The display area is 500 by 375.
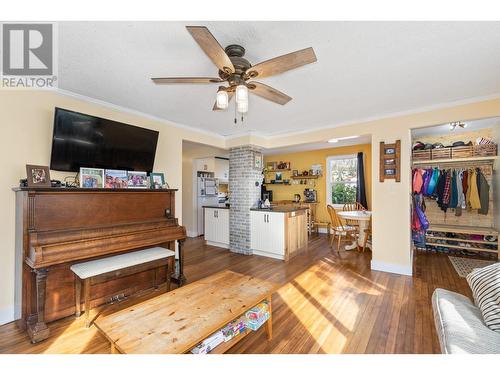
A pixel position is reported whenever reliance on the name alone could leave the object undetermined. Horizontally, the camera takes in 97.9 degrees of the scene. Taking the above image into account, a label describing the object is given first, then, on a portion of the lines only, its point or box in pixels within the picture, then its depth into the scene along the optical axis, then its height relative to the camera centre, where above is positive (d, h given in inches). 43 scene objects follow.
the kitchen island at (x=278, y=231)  151.3 -30.4
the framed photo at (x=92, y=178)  93.7 +5.1
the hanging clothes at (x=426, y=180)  157.8 +7.2
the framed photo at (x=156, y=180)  118.4 +5.2
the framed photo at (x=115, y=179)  101.2 +4.9
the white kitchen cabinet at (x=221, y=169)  236.8 +23.2
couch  40.5 -29.0
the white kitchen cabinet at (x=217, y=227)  181.6 -31.8
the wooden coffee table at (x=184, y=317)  46.1 -32.4
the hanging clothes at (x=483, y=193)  145.3 -2.0
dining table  153.9 -22.4
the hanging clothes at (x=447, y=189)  153.3 +0.7
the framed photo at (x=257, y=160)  167.8 +23.2
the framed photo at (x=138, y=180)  109.7 +4.9
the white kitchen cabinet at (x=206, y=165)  227.1 +26.0
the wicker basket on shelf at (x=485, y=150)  133.6 +25.1
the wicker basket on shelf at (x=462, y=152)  139.9 +25.0
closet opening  140.3 -0.8
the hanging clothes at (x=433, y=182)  156.2 +5.7
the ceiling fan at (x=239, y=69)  50.1 +32.1
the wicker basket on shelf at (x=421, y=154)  151.9 +25.1
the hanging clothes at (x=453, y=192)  152.2 -1.4
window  221.5 +11.5
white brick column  165.3 -1.9
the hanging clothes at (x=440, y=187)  154.5 +2.1
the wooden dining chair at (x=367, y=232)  164.7 -32.2
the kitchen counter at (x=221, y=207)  183.3 -14.9
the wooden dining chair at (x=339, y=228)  168.7 -30.1
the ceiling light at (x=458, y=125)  137.5 +41.9
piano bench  78.0 -29.6
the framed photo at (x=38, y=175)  77.7 +5.0
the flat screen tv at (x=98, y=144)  87.7 +20.6
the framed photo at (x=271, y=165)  270.0 +30.6
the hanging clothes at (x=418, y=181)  158.1 +6.5
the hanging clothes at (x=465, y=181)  150.3 +6.2
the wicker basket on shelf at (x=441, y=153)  146.0 +25.2
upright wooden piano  72.9 -19.0
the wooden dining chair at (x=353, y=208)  191.0 -16.8
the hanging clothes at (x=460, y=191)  151.3 -0.7
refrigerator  224.2 -4.7
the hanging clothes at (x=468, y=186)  148.7 +2.7
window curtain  207.5 +8.4
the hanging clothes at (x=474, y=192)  146.0 -1.4
